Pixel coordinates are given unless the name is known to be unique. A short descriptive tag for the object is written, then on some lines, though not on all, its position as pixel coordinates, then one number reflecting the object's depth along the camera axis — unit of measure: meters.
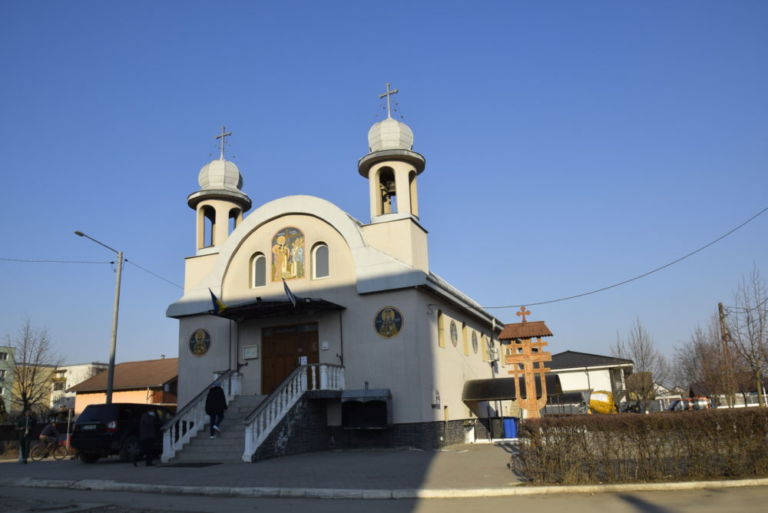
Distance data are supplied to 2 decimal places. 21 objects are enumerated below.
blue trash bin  24.41
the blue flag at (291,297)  19.78
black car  17.48
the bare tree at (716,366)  27.22
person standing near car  16.32
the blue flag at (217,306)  21.09
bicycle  21.25
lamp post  22.17
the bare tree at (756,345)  22.20
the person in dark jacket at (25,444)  19.66
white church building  19.52
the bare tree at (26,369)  41.41
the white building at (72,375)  77.82
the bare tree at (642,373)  28.58
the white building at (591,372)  45.78
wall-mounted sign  22.67
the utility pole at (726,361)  26.92
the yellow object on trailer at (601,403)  29.44
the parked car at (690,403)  38.98
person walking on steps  17.41
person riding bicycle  21.67
